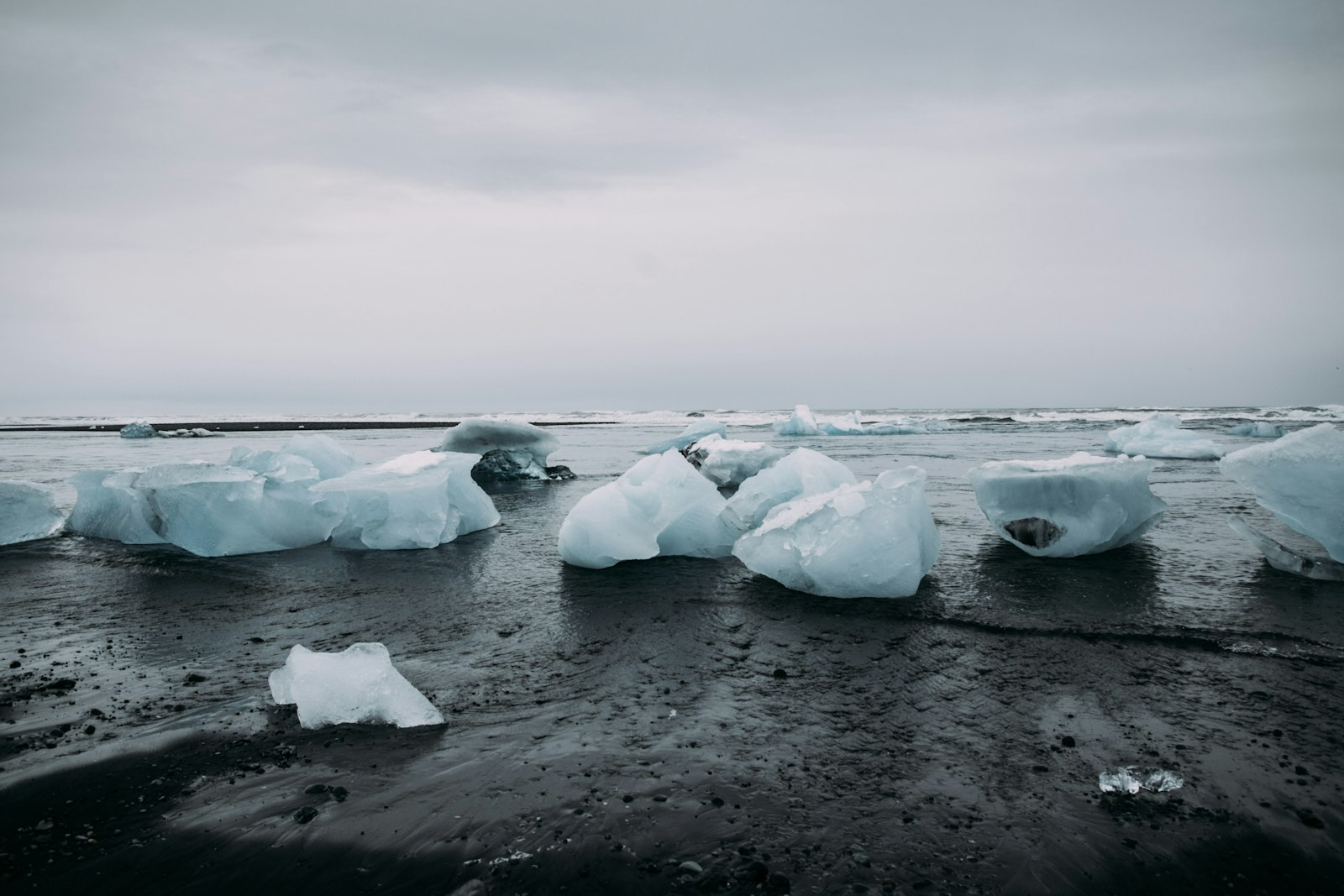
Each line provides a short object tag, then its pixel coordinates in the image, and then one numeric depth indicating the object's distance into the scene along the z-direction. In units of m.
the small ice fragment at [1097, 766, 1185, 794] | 1.77
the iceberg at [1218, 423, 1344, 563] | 3.84
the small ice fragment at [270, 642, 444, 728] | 2.18
